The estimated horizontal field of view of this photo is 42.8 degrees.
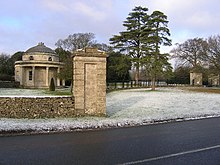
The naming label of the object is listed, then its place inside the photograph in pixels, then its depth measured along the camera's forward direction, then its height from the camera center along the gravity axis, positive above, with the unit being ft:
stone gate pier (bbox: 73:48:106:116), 46.03 -0.31
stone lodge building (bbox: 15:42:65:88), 193.12 +7.62
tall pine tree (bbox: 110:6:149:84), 160.69 +25.80
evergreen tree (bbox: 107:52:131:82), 159.12 +7.57
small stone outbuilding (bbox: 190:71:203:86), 195.33 +0.50
